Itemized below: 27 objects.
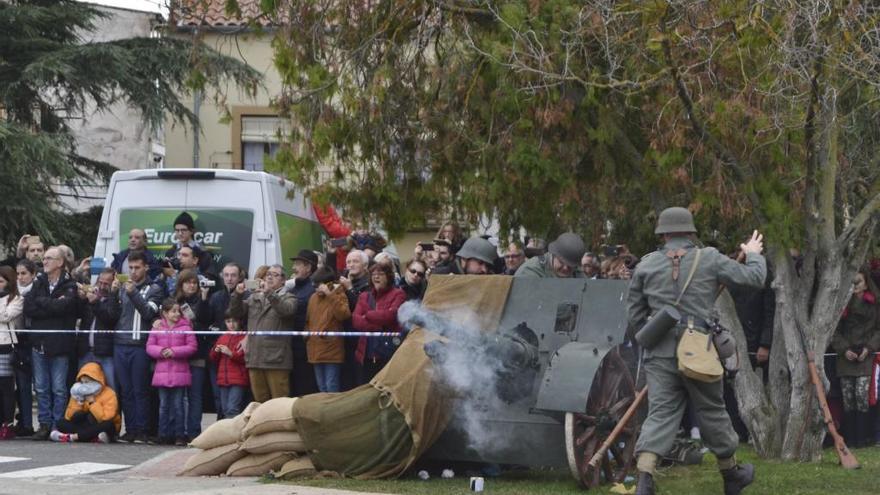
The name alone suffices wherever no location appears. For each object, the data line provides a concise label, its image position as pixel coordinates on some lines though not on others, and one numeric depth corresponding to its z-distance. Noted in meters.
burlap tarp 11.44
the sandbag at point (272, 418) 11.77
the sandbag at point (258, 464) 11.84
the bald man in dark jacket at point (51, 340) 15.84
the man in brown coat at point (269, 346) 14.95
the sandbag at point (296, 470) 11.66
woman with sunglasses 14.57
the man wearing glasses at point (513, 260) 14.70
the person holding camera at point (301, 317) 15.16
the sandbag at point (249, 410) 12.11
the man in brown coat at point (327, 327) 14.69
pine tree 24.20
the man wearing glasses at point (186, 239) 16.69
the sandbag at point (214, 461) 12.02
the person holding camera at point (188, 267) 16.05
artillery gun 11.09
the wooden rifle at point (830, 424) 12.72
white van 18.03
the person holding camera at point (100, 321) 15.82
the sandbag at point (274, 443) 11.77
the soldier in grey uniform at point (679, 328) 10.24
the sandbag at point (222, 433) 12.09
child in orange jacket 15.51
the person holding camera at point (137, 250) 16.28
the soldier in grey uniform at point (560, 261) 12.00
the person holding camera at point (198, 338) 15.52
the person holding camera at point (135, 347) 15.55
